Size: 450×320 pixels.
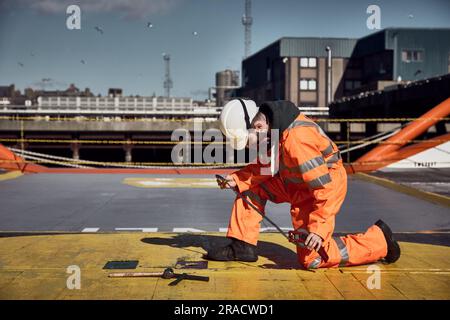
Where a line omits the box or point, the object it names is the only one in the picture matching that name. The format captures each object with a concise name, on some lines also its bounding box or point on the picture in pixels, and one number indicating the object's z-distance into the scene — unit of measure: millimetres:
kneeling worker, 4379
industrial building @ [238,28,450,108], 63438
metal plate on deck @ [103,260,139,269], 4719
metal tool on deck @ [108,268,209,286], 4293
